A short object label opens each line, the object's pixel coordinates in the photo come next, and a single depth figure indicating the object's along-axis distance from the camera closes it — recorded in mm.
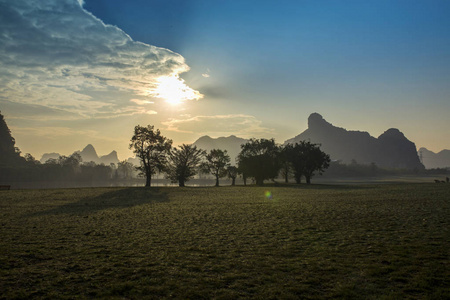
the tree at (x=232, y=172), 86938
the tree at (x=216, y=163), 84000
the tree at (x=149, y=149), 63281
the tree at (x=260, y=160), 77500
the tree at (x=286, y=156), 79812
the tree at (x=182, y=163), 73688
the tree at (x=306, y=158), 77312
